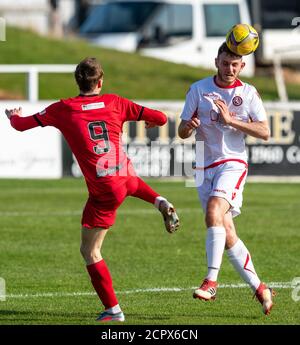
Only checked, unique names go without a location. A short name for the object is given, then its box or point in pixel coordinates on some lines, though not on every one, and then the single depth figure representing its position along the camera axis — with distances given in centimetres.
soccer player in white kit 1923
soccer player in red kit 1847
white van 6750
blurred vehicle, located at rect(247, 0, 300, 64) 7287
